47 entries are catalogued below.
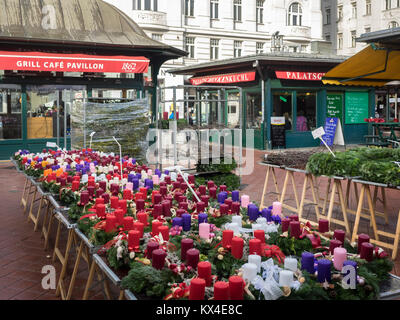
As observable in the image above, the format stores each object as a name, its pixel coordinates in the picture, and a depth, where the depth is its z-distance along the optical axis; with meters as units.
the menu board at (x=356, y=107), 17.47
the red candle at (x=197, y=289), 1.91
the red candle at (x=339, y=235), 2.59
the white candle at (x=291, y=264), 2.16
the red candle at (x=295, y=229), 2.62
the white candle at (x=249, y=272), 2.05
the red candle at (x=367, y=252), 2.39
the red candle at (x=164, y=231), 2.60
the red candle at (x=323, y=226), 2.78
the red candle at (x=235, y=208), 3.21
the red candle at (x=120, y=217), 2.88
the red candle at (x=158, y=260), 2.19
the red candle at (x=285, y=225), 2.72
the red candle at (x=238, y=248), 2.36
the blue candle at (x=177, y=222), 2.83
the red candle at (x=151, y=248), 2.36
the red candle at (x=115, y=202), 3.32
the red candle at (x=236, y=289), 1.90
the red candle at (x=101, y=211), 3.12
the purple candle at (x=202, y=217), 2.90
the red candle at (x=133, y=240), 2.46
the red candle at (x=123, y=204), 3.16
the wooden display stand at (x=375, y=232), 4.81
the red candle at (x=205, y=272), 2.05
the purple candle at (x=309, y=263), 2.21
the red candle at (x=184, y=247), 2.35
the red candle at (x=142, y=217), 2.89
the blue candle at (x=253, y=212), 3.06
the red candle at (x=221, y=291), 1.88
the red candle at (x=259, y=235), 2.54
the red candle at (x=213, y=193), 3.84
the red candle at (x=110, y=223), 2.82
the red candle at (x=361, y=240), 2.49
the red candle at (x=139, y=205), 3.32
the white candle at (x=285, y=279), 2.02
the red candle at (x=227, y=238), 2.44
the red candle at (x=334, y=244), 2.43
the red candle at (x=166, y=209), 3.18
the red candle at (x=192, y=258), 2.23
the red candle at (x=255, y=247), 2.39
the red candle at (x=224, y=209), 3.19
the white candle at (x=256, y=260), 2.20
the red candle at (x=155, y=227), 2.65
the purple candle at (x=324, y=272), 2.12
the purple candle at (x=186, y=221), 2.85
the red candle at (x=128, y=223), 2.75
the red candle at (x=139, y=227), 2.63
